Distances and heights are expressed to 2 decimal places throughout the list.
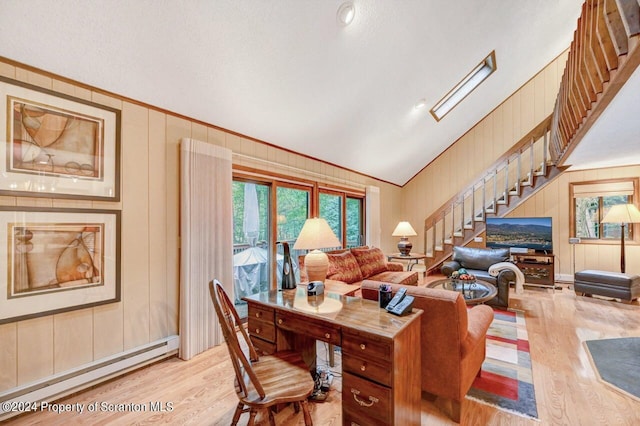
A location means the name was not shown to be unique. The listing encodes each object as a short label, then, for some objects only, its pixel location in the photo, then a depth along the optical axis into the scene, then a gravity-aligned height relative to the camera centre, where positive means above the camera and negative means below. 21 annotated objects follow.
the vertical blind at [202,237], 2.62 -0.21
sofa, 3.57 -0.78
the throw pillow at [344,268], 3.54 -0.72
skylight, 4.30 +2.24
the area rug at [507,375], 1.93 -1.37
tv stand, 4.84 -0.99
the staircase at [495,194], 4.82 +0.43
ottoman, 4.00 -1.10
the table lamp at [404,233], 5.21 -0.35
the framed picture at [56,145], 1.80 +0.54
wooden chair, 1.32 -0.92
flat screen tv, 5.11 -0.36
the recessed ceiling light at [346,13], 2.27 +1.77
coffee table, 2.98 -0.93
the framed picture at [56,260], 1.81 -0.32
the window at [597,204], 5.04 +0.21
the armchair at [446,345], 1.67 -0.84
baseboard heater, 1.80 -1.21
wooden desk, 1.37 -0.74
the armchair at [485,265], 3.92 -0.86
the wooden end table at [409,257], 5.21 -0.83
